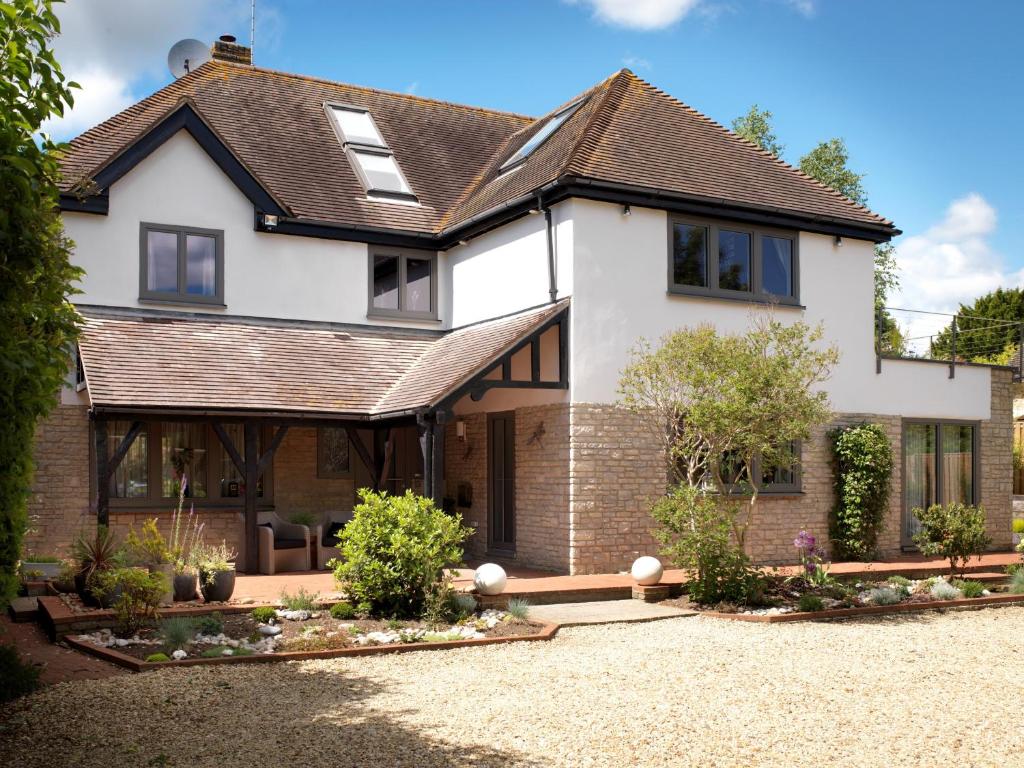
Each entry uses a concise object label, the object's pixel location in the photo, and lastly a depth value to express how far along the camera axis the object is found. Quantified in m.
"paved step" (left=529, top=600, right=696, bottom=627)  12.18
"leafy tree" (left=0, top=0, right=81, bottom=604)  5.63
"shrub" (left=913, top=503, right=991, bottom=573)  15.16
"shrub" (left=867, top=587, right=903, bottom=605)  13.38
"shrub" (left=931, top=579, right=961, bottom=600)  13.96
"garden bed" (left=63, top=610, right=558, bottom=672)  9.61
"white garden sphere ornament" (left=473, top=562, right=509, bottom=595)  12.41
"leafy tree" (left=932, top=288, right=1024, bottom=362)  42.34
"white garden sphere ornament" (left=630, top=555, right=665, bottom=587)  13.70
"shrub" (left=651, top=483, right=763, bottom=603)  13.16
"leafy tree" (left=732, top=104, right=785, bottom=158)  36.44
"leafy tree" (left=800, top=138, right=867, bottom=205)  35.34
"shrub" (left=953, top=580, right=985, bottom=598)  14.14
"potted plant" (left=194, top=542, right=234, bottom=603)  12.01
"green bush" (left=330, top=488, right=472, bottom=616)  11.56
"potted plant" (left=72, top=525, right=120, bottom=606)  11.65
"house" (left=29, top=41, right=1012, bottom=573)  15.40
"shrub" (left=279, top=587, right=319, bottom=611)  11.75
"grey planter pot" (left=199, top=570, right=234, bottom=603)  12.00
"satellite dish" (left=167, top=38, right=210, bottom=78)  22.22
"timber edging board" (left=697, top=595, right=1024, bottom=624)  12.48
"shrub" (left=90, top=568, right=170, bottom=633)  10.53
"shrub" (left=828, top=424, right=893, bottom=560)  17.36
